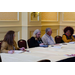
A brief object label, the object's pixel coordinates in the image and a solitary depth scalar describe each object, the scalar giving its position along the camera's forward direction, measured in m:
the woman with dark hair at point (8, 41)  3.84
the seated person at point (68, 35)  6.28
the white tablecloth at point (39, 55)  3.13
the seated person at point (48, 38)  5.50
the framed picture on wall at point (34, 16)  7.42
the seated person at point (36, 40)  4.88
